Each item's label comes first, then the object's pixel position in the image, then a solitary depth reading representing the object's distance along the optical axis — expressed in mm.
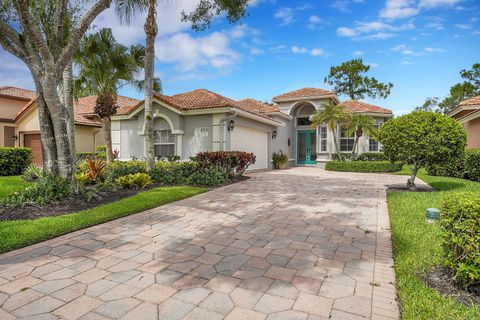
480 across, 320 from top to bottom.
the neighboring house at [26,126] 20688
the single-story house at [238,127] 14820
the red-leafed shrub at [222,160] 11891
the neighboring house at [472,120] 15052
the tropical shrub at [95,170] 10391
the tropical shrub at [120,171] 10472
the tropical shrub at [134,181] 9648
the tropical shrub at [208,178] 10688
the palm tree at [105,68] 14883
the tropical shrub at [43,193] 6582
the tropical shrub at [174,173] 11023
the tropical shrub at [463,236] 2883
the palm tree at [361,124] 18219
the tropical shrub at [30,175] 10992
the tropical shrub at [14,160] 13789
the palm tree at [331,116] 18328
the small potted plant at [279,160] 20453
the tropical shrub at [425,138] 8930
